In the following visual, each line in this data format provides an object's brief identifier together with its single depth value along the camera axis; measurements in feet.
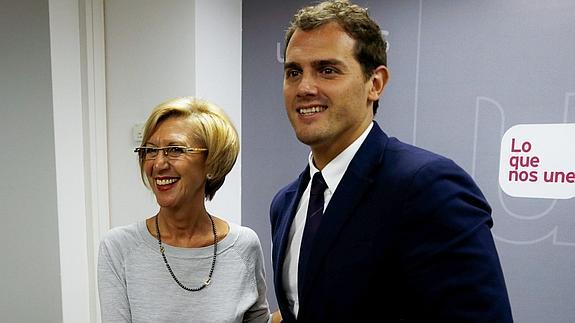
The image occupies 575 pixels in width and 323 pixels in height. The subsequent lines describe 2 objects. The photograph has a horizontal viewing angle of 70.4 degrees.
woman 3.57
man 2.54
